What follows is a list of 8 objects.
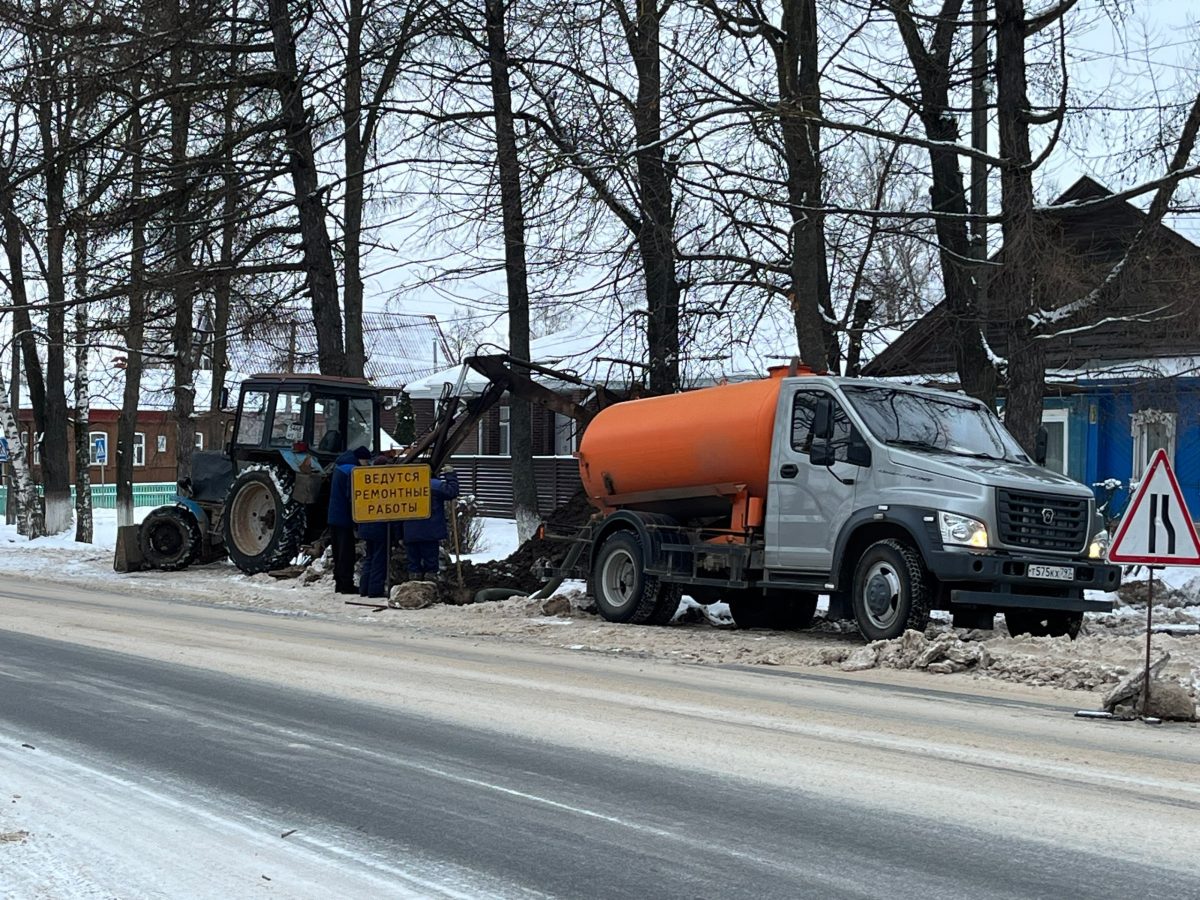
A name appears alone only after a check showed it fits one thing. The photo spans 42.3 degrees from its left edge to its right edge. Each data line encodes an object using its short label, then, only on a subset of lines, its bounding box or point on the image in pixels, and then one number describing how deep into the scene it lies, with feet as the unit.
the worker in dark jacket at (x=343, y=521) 64.44
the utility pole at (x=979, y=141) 57.21
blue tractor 71.97
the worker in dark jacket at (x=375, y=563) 65.21
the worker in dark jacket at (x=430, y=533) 64.90
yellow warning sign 62.13
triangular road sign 34.40
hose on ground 59.67
